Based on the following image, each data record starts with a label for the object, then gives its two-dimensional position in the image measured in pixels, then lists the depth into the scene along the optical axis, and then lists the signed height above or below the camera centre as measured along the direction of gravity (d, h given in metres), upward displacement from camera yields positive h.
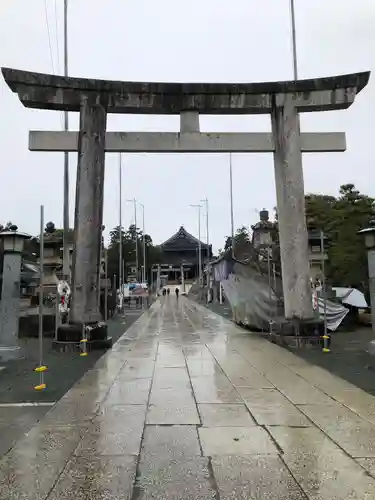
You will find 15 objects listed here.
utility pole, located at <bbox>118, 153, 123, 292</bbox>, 37.62 +8.43
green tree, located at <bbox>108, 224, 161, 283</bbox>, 58.72 +7.50
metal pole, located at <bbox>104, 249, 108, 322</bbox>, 20.67 +0.02
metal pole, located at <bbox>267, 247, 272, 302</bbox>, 15.70 +0.53
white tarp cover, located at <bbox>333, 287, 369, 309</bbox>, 18.45 +0.07
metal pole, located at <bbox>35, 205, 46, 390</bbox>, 7.22 +0.21
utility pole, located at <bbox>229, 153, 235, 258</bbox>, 41.99 +9.60
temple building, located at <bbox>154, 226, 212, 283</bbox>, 86.94 +8.93
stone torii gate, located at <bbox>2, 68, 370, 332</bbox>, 12.48 +4.47
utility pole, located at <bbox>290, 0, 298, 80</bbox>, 13.79 +7.32
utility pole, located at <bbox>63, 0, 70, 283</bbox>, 17.64 +4.47
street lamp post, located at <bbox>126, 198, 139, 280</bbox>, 58.48 +5.89
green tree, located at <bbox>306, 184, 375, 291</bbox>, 20.44 +3.21
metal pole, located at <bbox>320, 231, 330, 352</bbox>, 11.57 -1.03
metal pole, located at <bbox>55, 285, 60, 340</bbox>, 12.23 -0.25
